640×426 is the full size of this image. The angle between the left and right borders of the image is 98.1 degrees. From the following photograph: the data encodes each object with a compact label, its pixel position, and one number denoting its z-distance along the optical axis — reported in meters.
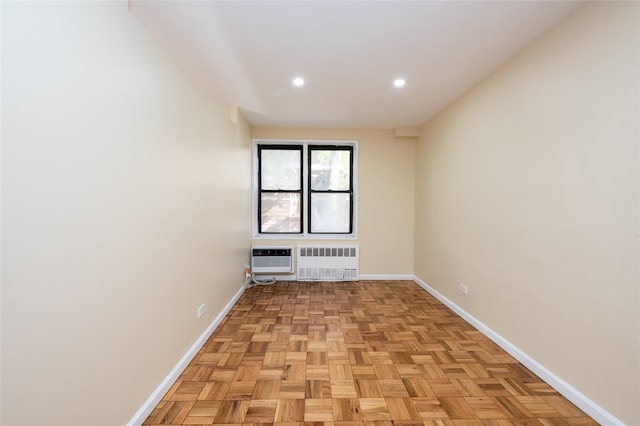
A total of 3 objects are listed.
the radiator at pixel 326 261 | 4.41
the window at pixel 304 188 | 4.54
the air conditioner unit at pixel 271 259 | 4.25
